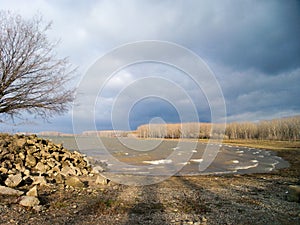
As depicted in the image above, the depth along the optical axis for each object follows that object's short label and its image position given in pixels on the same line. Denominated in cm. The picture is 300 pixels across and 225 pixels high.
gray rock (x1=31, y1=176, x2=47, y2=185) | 812
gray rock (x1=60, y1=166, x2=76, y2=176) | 1065
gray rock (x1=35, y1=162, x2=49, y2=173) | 1046
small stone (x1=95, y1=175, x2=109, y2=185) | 942
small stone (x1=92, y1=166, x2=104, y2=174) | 1248
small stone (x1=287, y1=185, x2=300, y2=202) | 743
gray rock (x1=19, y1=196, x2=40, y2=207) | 595
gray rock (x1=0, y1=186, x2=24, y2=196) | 674
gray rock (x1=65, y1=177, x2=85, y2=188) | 856
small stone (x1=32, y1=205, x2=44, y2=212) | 580
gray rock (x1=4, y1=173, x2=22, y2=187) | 764
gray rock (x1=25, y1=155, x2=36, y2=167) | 1074
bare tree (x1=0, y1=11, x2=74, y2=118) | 1084
